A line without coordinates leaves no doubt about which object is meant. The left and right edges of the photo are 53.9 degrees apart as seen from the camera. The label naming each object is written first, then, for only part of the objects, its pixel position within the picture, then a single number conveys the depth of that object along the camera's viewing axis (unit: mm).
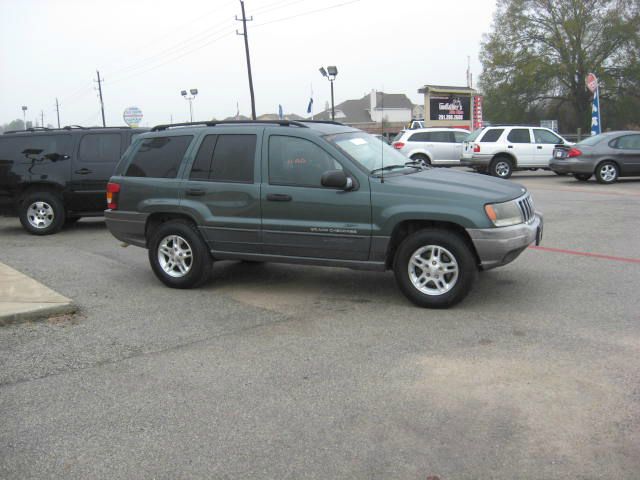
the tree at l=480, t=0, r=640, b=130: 48781
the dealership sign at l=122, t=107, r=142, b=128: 29375
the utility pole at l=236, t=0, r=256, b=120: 38125
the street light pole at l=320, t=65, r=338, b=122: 29594
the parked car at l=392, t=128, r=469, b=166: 21594
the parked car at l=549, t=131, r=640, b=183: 17062
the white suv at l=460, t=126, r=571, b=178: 20031
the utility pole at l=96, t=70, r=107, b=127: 69750
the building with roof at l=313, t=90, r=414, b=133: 90938
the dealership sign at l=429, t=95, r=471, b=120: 32031
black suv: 11469
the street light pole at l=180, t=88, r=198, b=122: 41562
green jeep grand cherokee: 5867
